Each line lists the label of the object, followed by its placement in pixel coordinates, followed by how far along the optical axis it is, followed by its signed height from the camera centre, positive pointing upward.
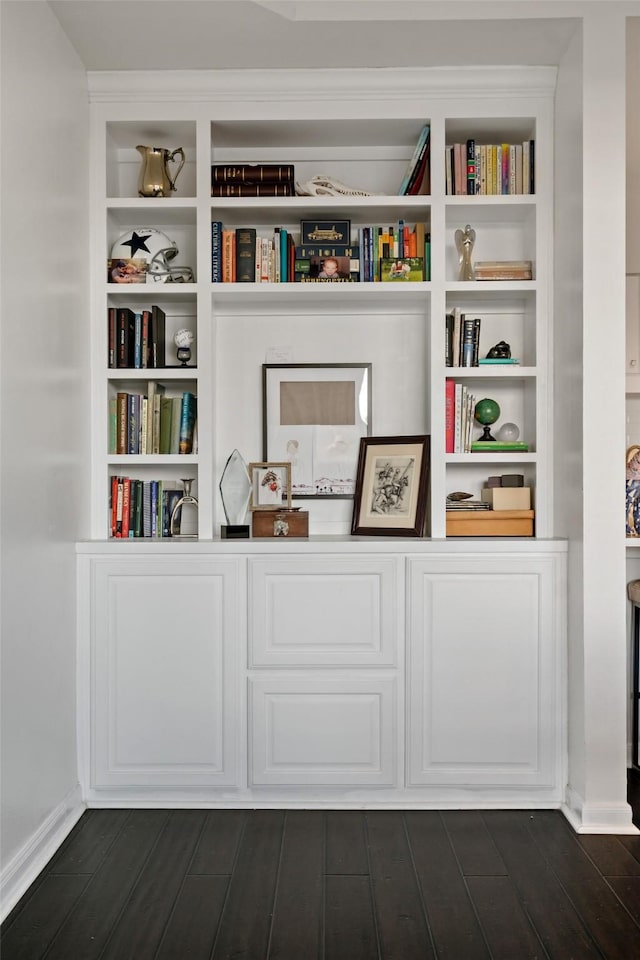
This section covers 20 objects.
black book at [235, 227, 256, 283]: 3.23 +0.83
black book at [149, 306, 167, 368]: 3.26 +0.52
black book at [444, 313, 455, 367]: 3.27 +0.52
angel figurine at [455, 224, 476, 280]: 3.27 +0.87
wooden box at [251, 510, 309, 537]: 3.21 -0.18
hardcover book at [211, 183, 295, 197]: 3.21 +1.08
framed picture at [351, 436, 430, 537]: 3.22 -0.04
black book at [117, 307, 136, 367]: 3.22 +0.53
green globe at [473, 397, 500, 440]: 3.34 +0.24
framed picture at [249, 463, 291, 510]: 3.30 -0.04
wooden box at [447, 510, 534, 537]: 3.18 -0.18
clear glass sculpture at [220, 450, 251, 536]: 3.31 -0.06
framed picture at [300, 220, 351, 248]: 3.29 +0.94
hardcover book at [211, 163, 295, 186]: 3.20 +1.14
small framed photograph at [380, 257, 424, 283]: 3.24 +0.78
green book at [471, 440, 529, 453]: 3.24 +0.11
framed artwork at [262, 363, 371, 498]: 3.50 +0.22
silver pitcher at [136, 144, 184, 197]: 3.25 +1.16
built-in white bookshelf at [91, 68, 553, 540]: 3.17 +0.71
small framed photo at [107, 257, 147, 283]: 3.24 +0.78
